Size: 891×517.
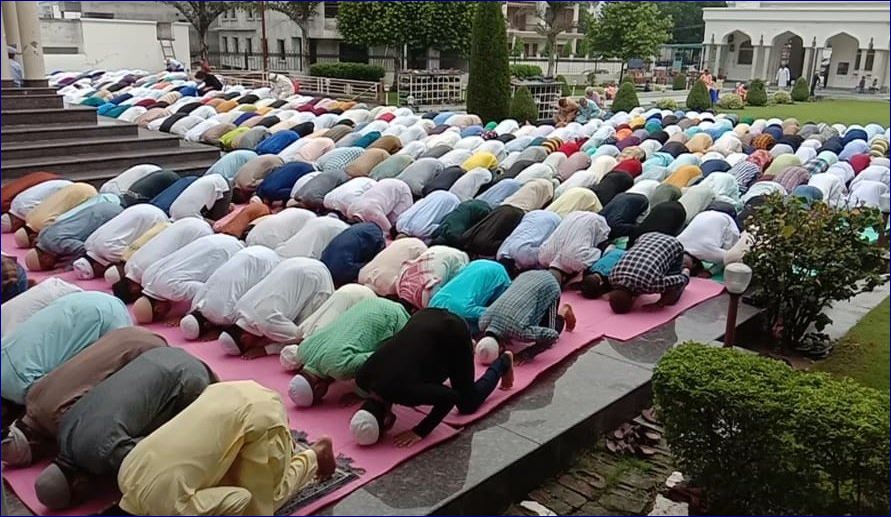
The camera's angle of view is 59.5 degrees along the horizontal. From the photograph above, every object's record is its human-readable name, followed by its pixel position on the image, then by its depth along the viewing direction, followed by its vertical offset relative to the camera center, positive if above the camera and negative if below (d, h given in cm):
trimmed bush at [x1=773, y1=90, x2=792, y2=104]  2294 -155
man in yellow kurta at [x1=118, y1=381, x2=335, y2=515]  307 -167
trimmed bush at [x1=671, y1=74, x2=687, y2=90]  2867 -146
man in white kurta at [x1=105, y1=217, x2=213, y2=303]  615 -169
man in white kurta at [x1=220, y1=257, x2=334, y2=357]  512 -175
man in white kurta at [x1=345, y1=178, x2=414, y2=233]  825 -174
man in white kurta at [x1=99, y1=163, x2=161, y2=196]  896 -170
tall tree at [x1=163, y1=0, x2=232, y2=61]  2629 +61
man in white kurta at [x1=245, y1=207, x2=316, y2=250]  696 -170
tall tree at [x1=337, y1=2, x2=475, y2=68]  2516 +37
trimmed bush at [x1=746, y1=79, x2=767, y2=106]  2269 -146
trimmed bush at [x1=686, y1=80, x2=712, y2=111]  1958 -139
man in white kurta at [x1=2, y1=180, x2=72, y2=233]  797 -171
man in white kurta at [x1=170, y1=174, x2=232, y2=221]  802 -169
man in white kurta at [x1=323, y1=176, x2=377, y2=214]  855 -170
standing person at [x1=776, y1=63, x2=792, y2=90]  2481 -104
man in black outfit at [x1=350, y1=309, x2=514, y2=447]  398 -169
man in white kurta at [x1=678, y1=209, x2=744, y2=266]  700 -171
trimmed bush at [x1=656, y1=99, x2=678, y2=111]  1912 -155
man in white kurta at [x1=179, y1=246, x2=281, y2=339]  538 -172
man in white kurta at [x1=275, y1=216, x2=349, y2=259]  667 -171
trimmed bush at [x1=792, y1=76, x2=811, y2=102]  2291 -134
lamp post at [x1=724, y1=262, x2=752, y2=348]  465 -136
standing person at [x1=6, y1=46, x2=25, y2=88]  1274 -63
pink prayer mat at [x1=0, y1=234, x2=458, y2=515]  360 -209
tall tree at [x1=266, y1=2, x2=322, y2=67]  2699 +78
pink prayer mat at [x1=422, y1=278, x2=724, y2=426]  468 -208
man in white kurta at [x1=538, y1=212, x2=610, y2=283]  659 -171
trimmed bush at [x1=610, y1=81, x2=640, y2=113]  1873 -137
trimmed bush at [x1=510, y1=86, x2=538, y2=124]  1655 -145
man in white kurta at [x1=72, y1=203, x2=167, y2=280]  668 -174
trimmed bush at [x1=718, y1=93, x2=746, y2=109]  2244 -165
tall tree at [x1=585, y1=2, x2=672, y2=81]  2919 +32
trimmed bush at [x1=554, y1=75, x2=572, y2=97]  1966 -118
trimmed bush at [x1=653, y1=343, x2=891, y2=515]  324 -164
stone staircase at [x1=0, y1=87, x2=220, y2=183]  1039 -157
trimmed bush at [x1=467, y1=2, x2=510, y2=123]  1577 -60
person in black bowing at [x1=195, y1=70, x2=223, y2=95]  1829 -116
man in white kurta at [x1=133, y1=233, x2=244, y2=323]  580 -176
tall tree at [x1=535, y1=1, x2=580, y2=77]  2533 +62
